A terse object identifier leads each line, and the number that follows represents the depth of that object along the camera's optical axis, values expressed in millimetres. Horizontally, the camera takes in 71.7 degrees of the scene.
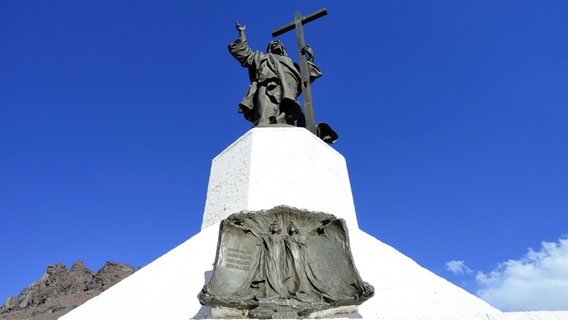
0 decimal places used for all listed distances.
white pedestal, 5246
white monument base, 3605
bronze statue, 6762
